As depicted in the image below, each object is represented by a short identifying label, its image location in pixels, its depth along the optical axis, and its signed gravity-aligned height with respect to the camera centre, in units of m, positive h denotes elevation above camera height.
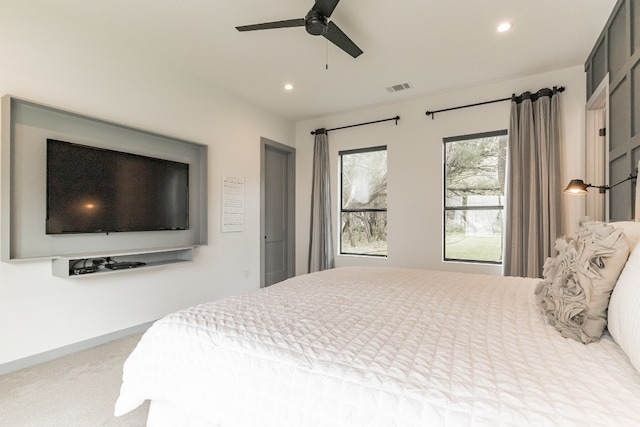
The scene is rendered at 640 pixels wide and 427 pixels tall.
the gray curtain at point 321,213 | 4.63 -0.02
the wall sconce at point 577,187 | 2.52 +0.22
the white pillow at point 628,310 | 0.81 -0.30
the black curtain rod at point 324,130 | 4.31 +1.34
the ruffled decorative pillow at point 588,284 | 1.03 -0.27
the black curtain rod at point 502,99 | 3.22 +1.35
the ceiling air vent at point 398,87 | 3.71 +1.61
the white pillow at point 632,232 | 1.11 -0.08
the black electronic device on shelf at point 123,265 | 2.66 -0.50
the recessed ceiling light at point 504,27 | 2.53 +1.62
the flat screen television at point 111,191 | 2.40 +0.20
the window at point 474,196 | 3.65 +0.21
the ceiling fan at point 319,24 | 1.93 +1.33
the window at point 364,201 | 4.44 +0.17
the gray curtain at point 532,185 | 3.17 +0.31
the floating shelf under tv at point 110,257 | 2.38 -0.47
